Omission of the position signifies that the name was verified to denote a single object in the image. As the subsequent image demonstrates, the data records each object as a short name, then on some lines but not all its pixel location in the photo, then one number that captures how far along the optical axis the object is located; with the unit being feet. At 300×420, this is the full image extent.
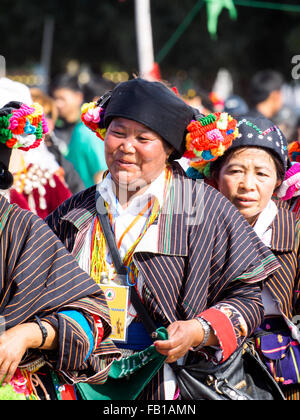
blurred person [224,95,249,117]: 67.39
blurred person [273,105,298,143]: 95.81
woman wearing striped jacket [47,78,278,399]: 21.21
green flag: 79.71
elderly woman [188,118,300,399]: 23.26
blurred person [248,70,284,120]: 69.51
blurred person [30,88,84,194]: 41.55
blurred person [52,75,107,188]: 49.73
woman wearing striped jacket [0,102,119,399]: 17.75
